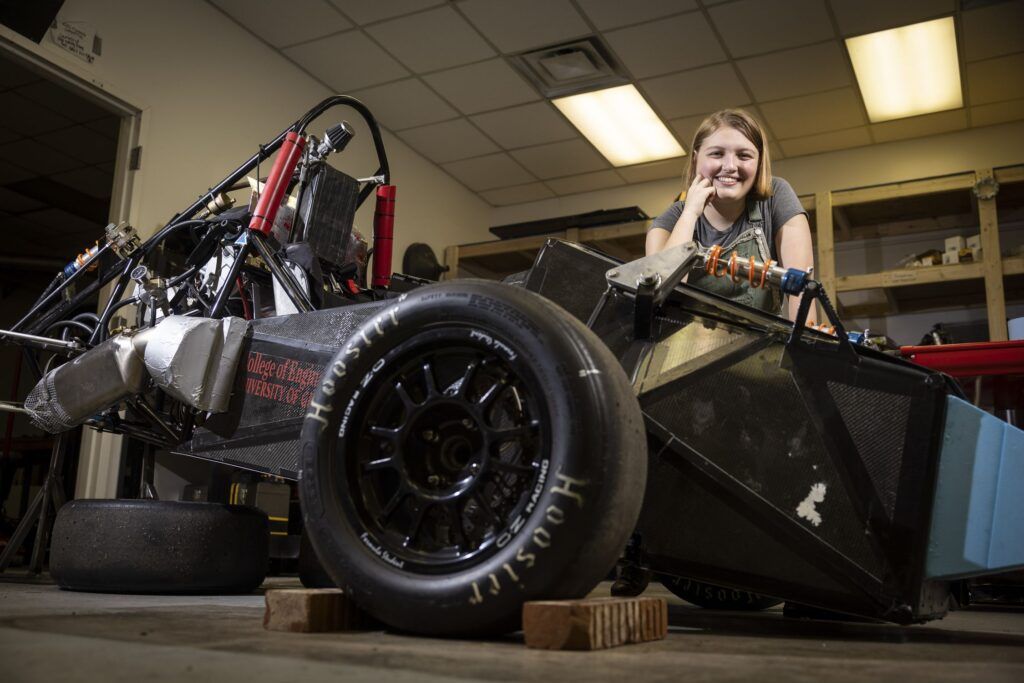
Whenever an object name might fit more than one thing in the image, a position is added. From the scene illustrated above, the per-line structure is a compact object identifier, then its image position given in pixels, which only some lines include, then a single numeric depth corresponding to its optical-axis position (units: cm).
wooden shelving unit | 561
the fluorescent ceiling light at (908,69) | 555
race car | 127
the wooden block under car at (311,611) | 138
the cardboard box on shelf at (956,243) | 586
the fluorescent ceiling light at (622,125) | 651
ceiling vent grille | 584
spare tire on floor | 233
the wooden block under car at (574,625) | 120
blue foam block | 146
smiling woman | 220
